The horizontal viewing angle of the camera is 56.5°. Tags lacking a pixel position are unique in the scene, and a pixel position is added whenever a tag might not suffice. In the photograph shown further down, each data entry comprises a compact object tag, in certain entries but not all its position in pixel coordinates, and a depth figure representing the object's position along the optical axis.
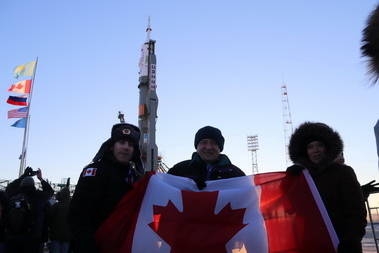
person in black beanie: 3.83
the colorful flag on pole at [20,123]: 22.59
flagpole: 22.47
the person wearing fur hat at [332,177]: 2.97
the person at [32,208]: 5.54
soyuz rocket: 21.23
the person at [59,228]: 7.02
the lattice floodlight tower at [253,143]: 74.51
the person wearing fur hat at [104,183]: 2.81
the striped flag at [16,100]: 22.41
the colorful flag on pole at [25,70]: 23.62
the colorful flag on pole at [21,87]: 23.09
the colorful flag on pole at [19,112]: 22.56
